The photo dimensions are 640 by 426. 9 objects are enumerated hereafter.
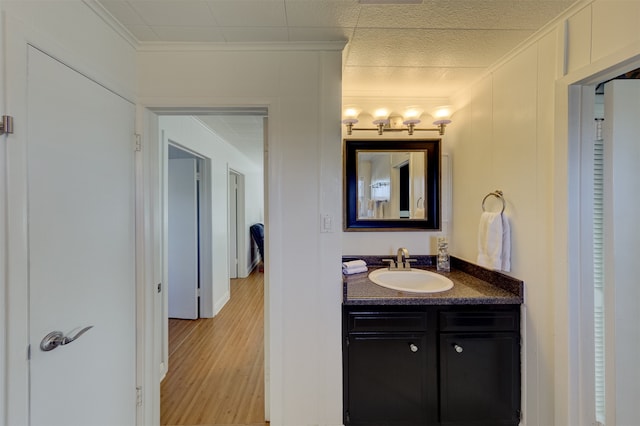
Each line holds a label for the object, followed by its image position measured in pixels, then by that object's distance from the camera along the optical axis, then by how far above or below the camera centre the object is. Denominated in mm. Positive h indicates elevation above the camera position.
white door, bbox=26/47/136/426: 1019 -156
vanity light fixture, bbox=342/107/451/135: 2136 +727
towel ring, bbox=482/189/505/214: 1775 +106
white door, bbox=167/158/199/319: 3355 -154
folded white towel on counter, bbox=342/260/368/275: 2087 -438
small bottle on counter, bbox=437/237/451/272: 2182 -374
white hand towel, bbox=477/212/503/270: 1711 -193
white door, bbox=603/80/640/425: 1295 -173
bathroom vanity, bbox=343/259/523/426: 1611 -898
